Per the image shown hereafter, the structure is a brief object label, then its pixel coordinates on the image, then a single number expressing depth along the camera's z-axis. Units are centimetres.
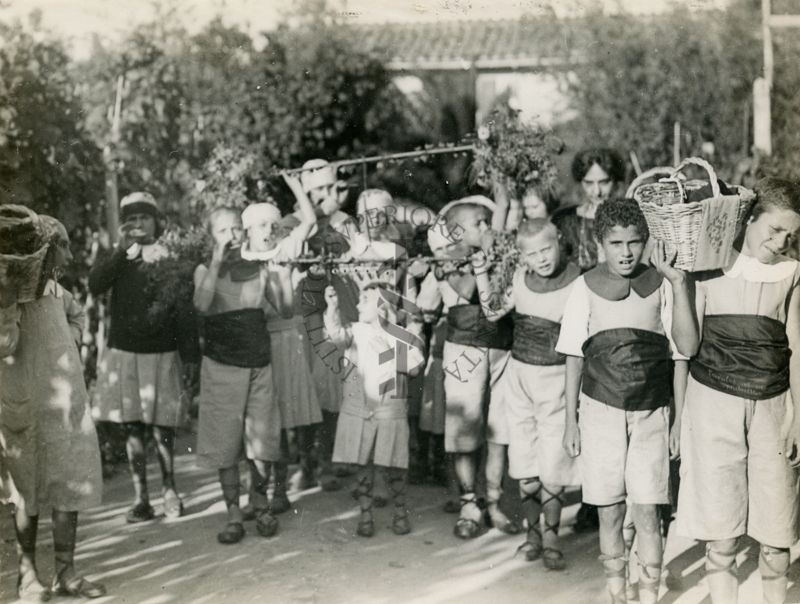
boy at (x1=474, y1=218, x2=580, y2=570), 483
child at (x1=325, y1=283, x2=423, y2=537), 538
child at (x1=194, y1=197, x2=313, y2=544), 527
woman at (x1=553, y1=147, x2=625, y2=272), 577
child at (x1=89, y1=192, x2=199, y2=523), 562
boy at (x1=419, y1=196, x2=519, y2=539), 539
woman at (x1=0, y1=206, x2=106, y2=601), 421
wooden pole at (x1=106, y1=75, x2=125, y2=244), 677
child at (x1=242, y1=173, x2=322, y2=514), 544
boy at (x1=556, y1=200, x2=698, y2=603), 411
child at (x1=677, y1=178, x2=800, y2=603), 385
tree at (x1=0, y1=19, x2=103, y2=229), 580
